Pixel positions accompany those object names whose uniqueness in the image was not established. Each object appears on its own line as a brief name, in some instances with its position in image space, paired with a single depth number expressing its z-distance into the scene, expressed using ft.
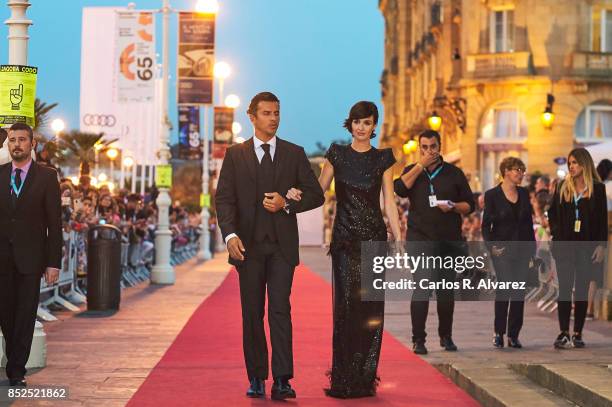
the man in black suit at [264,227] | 28.66
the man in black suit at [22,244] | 30.19
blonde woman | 39.29
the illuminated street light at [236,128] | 219.26
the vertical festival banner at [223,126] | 141.79
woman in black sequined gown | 29.32
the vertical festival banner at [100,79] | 111.45
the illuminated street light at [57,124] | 148.87
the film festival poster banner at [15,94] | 34.14
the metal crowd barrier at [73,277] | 55.83
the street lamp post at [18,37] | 35.68
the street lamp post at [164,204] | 84.71
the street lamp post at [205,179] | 145.79
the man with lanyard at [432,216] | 37.81
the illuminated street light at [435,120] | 159.28
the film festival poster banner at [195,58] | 90.53
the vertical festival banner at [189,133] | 131.54
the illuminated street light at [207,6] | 98.48
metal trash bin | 56.08
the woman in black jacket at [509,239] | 40.06
